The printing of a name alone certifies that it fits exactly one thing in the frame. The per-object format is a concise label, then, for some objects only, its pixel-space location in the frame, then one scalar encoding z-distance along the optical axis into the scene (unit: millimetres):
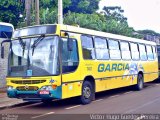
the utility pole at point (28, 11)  15783
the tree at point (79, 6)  39469
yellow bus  11367
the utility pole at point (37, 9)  15953
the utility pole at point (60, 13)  16062
